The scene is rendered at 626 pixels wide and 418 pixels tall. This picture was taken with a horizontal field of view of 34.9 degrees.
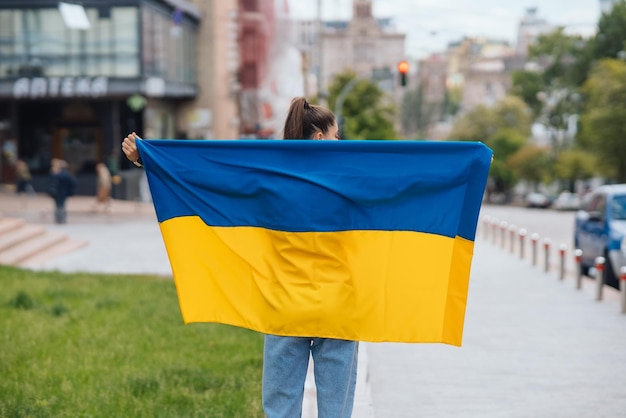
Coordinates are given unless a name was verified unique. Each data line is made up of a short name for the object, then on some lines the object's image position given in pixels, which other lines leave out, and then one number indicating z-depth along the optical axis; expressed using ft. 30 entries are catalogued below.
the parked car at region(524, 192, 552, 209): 264.52
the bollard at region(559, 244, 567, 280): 53.34
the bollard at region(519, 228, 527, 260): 69.24
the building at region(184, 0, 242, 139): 156.35
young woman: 14.84
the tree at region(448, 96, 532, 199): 331.98
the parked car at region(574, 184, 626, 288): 51.21
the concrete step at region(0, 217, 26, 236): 64.28
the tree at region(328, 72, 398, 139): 236.57
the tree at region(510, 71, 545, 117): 336.70
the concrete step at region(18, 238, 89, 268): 59.88
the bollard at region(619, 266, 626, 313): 39.91
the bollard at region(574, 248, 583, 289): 48.66
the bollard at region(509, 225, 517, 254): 75.97
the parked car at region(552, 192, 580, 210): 237.66
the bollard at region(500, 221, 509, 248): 81.77
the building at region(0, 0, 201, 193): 131.54
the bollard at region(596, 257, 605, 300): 44.11
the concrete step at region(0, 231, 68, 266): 58.34
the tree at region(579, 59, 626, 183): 187.83
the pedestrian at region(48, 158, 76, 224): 92.27
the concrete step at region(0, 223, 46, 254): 61.52
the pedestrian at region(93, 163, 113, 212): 104.89
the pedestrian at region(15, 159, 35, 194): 122.21
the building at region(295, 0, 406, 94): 622.13
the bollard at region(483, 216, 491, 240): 97.95
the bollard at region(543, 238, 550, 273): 57.62
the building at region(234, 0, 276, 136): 164.96
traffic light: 107.14
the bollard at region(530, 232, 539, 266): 61.32
